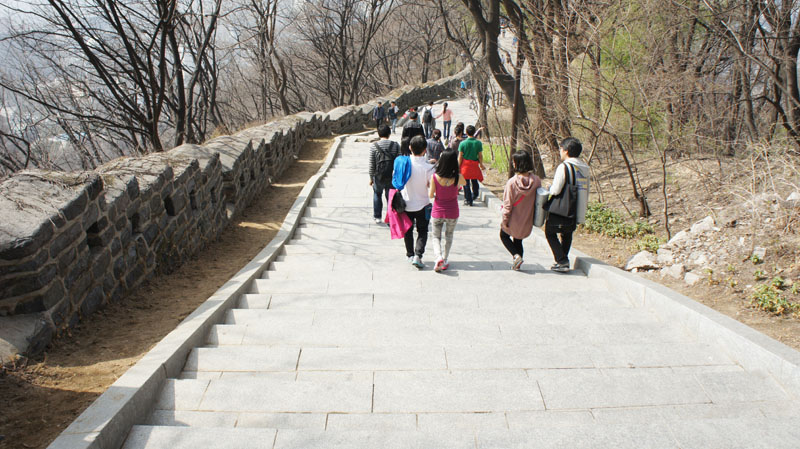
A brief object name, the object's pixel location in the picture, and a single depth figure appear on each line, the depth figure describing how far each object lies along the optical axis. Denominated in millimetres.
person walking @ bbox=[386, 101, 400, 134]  22436
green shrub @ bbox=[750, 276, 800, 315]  4293
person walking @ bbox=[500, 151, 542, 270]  5465
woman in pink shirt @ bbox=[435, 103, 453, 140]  18328
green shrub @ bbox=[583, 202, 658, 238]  7389
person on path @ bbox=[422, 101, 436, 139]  16688
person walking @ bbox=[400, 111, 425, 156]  9227
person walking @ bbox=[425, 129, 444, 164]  9086
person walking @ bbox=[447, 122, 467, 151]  9320
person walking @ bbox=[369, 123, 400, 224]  7531
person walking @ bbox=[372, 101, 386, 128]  20703
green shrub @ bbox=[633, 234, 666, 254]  6553
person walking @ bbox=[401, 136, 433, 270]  5531
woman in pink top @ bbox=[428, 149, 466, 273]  5359
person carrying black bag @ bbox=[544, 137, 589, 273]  5305
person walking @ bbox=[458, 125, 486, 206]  8938
